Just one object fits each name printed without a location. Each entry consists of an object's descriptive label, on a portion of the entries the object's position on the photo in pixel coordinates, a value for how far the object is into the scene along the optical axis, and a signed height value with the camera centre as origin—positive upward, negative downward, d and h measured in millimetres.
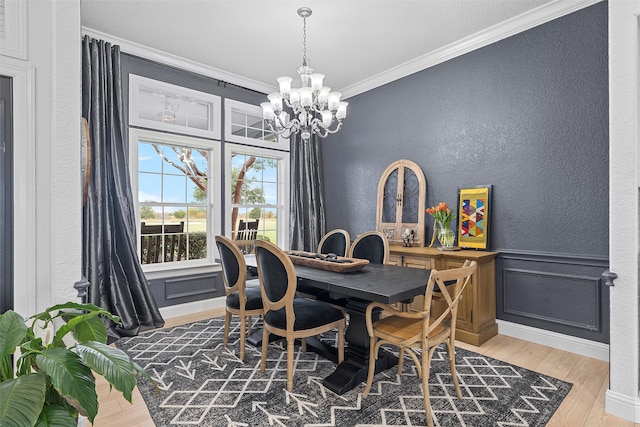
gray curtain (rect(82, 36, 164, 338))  3371 +31
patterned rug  2043 -1210
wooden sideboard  3195 -758
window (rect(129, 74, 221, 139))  3885 +1291
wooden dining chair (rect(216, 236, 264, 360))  2877 -660
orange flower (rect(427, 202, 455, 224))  3582 -25
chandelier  2953 +986
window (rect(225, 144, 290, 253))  4711 +290
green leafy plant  1021 -523
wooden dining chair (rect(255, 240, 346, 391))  2365 -716
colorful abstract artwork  3547 -48
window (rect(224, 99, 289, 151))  4590 +1200
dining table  2186 -511
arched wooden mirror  4110 +121
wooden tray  2695 -402
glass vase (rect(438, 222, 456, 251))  3596 -255
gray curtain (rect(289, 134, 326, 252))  5102 +253
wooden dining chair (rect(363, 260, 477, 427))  1990 -749
